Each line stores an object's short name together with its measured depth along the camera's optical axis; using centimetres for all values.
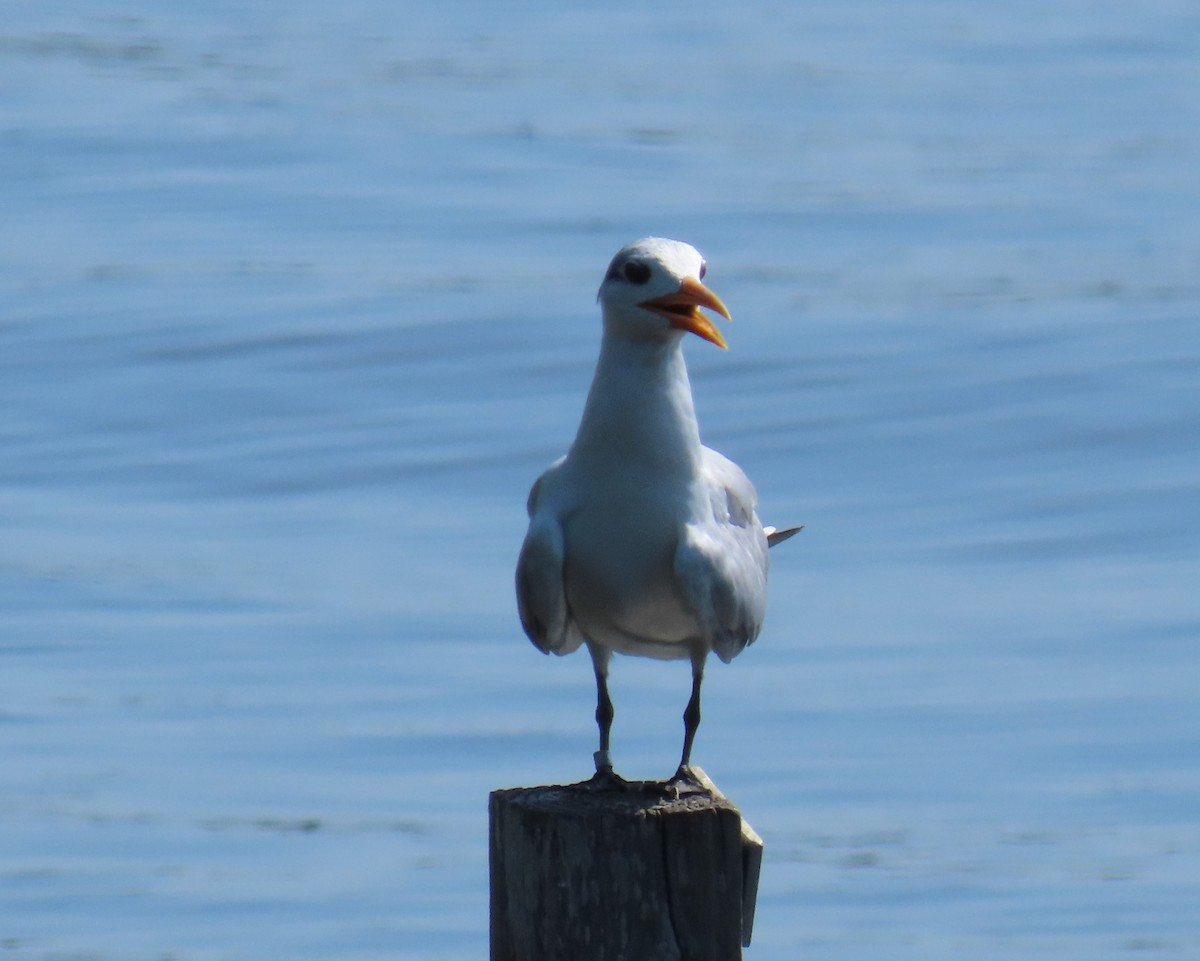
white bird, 1250
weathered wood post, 1179
